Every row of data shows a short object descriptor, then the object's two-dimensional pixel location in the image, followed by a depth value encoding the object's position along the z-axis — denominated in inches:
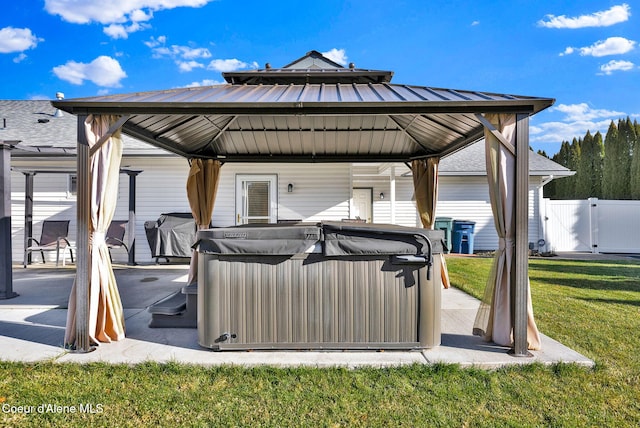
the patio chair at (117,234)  314.0
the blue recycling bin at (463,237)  423.8
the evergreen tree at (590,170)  642.8
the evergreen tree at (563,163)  700.0
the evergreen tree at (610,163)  591.2
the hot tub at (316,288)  120.7
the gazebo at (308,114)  122.6
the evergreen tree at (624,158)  577.3
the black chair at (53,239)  309.9
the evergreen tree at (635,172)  543.8
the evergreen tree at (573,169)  671.8
